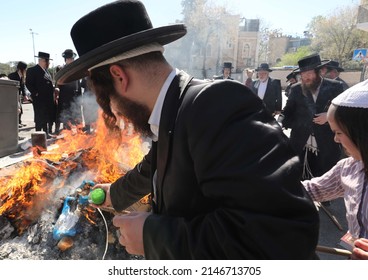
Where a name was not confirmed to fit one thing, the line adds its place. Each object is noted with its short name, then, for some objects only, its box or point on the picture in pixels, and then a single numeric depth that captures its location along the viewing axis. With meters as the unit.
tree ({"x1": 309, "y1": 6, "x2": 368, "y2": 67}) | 39.35
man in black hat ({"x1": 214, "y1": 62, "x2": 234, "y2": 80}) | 9.13
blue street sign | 12.20
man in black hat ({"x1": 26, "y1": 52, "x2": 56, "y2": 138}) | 7.43
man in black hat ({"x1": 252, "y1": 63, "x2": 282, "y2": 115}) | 6.78
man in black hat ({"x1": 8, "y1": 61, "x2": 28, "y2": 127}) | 9.09
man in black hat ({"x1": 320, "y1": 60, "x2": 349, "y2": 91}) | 7.56
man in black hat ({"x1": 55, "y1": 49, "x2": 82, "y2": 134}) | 8.12
